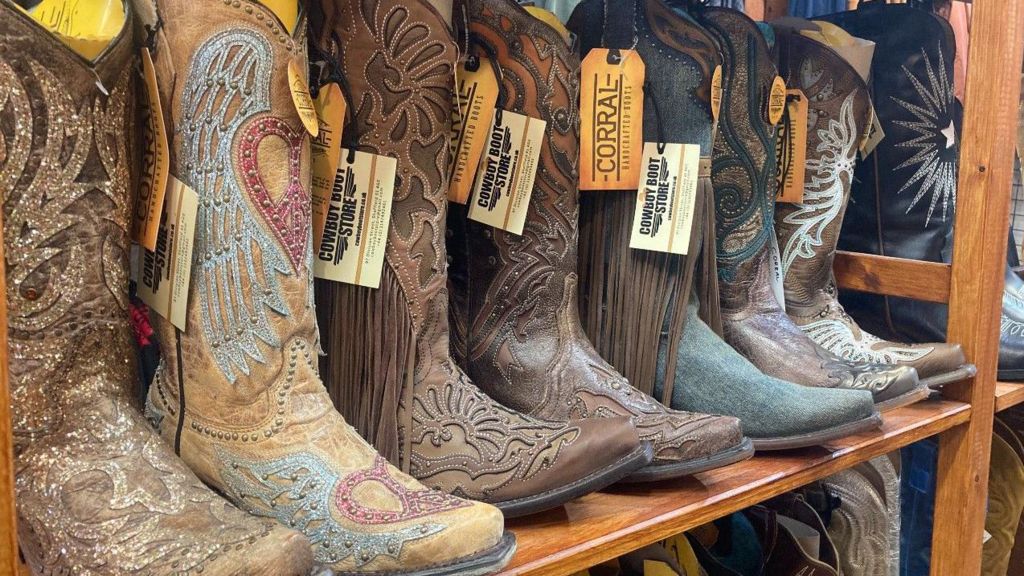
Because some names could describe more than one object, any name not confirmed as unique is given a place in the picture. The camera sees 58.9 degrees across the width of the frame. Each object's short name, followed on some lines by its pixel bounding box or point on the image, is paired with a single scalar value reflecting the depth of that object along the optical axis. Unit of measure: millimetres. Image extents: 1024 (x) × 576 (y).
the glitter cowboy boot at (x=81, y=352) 605
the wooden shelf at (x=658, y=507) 805
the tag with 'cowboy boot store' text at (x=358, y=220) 814
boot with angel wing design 694
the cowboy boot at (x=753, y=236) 1156
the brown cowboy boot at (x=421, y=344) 808
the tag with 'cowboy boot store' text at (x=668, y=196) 1064
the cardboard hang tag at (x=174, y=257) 712
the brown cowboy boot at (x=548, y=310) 951
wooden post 1297
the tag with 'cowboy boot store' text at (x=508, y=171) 958
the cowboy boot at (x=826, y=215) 1315
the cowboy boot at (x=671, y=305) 1062
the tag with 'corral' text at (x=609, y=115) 1019
